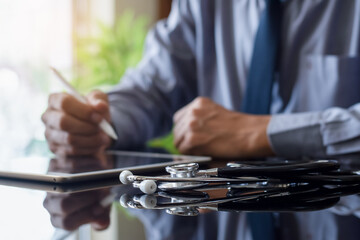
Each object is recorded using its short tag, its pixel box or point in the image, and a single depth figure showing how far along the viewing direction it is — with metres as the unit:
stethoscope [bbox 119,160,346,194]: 0.35
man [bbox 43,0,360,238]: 0.77
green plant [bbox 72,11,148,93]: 3.03
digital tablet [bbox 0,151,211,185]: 0.45
